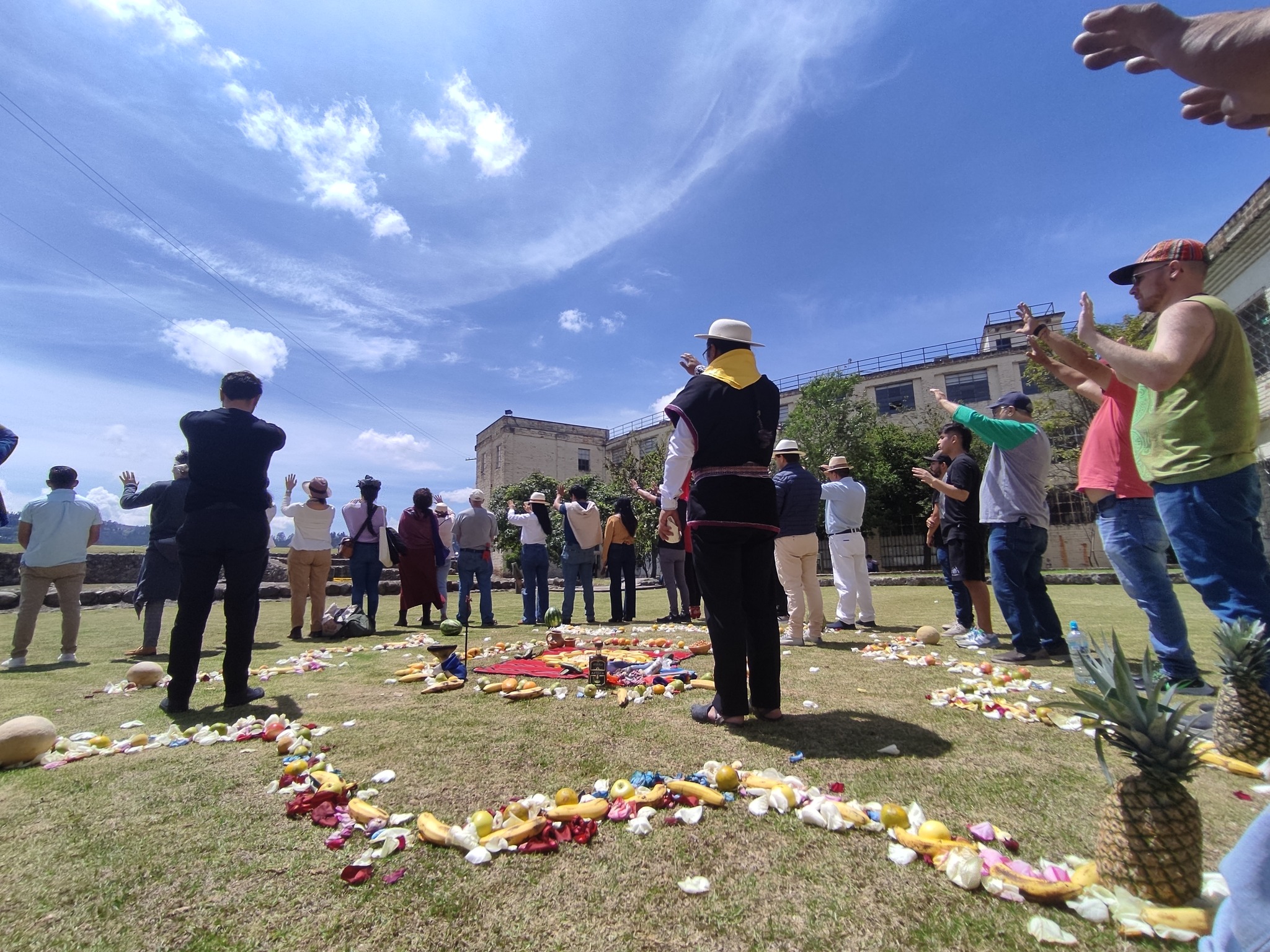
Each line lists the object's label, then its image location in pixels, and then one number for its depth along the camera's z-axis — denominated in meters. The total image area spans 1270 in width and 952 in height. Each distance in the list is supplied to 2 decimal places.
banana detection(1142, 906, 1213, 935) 1.45
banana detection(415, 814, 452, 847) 2.00
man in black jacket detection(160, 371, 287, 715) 4.05
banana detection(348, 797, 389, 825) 2.16
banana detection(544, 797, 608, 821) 2.13
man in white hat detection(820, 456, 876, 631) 7.60
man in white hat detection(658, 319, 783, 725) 3.43
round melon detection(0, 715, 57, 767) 2.84
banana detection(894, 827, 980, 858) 1.87
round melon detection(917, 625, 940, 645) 6.40
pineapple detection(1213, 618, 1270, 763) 2.56
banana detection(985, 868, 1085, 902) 1.61
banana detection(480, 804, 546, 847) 1.99
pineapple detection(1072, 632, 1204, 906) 1.57
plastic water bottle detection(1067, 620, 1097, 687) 1.90
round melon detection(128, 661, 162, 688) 4.72
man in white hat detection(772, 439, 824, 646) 6.66
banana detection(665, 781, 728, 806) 2.31
